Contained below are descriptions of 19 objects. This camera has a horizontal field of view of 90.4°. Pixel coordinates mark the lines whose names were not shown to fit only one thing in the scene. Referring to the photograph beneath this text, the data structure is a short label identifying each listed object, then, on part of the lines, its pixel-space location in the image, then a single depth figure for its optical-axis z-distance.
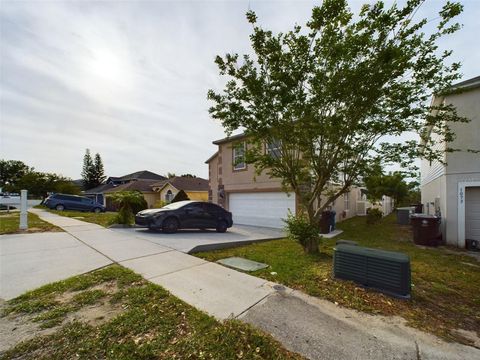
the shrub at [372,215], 13.62
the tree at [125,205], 11.09
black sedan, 9.64
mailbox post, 9.78
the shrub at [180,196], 19.03
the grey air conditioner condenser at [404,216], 14.62
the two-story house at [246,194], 12.29
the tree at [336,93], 5.21
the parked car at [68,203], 22.23
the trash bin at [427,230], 8.36
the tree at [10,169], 55.94
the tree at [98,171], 54.38
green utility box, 3.91
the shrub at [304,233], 6.39
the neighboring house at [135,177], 41.41
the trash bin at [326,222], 10.61
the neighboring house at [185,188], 25.31
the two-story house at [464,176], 7.92
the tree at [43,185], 34.18
